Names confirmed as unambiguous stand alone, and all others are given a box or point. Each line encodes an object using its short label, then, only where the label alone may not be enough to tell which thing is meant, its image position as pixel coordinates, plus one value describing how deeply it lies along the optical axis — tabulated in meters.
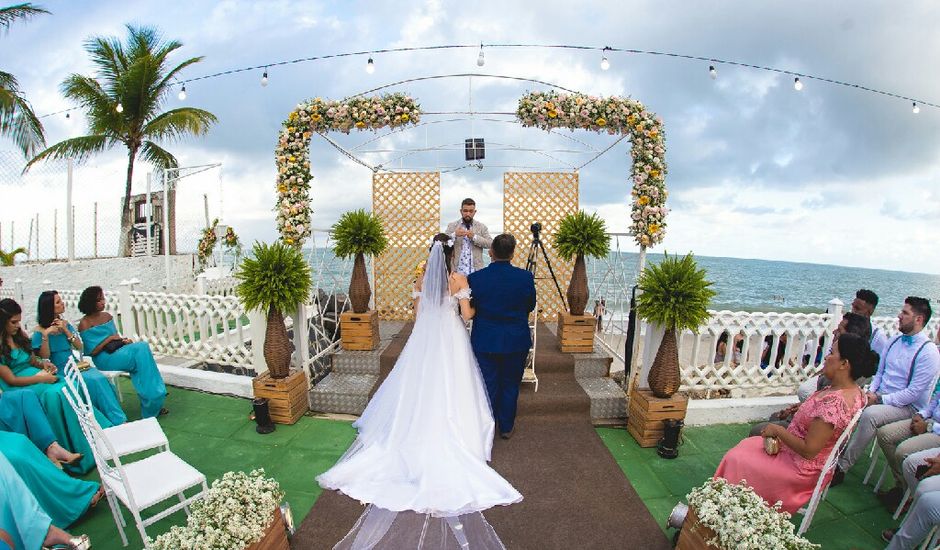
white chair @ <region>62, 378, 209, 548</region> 2.63
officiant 6.13
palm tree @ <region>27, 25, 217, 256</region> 12.51
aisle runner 2.99
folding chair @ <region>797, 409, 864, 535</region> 2.62
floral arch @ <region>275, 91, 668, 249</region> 5.79
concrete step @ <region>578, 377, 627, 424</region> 4.75
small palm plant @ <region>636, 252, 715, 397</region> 4.09
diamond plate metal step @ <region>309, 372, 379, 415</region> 4.88
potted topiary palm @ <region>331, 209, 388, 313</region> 5.73
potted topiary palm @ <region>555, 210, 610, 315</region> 5.54
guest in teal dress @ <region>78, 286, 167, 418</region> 4.73
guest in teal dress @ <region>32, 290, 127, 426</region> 4.07
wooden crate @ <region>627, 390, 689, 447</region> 4.27
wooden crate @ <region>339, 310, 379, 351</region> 5.69
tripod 5.36
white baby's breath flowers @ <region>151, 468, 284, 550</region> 2.08
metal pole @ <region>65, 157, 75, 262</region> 9.13
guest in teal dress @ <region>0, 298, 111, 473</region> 3.66
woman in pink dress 2.63
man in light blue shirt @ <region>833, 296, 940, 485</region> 3.62
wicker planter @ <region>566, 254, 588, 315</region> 5.64
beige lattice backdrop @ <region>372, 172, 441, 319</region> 7.85
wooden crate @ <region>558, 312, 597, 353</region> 5.60
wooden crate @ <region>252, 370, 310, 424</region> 4.64
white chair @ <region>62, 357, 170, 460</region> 3.18
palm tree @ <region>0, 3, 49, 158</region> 9.07
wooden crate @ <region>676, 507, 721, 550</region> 2.40
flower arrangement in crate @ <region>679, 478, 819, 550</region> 2.07
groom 3.90
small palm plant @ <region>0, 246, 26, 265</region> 10.49
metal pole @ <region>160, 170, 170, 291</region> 10.98
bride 2.84
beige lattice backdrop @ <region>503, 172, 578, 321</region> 7.83
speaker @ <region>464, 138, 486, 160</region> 7.59
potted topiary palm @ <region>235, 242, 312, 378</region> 4.52
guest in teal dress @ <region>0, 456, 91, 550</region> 2.44
